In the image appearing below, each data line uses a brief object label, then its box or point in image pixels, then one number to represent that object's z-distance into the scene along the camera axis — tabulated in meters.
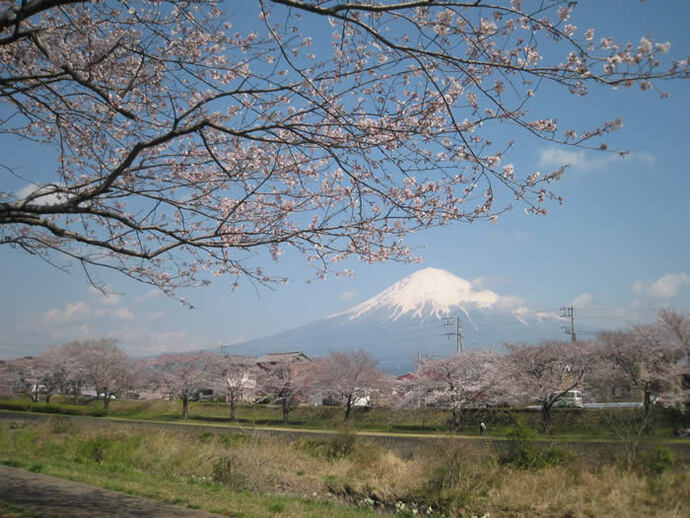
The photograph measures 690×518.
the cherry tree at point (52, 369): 63.94
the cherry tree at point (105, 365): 59.94
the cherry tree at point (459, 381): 40.97
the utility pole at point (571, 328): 51.34
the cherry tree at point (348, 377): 47.59
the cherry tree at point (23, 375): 65.35
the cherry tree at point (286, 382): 49.22
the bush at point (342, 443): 17.20
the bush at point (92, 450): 14.51
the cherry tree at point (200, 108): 4.70
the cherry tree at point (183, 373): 53.44
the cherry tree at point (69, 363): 62.17
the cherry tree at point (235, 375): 53.74
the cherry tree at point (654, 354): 34.44
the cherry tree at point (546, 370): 37.06
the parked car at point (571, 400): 43.28
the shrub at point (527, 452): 13.00
